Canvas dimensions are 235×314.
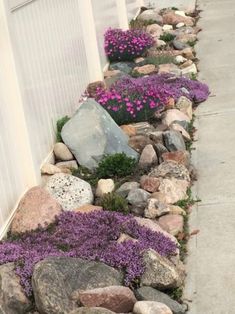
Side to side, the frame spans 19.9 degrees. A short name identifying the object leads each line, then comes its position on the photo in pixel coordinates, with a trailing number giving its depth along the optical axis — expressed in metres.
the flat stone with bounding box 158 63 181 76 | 10.45
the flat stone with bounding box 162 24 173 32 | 14.03
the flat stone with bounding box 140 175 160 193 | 6.28
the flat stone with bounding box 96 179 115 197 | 6.39
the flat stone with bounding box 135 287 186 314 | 4.46
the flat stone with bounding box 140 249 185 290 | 4.65
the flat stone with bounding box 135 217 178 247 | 5.36
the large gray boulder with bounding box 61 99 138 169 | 7.20
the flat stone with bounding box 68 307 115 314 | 3.91
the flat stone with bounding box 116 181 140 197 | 6.32
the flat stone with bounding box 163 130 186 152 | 7.21
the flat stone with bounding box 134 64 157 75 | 10.59
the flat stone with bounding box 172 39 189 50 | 12.27
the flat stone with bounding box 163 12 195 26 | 14.55
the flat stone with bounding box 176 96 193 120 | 8.66
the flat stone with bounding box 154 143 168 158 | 7.13
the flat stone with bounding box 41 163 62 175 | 6.73
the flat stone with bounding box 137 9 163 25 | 14.77
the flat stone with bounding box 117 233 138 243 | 5.12
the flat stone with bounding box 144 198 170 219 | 5.82
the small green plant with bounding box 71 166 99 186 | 6.89
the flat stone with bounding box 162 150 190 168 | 6.84
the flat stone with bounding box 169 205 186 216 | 5.91
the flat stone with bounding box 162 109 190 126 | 8.18
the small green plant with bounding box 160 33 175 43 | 13.03
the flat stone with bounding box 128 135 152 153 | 7.42
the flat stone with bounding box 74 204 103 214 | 5.87
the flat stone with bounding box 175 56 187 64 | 11.22
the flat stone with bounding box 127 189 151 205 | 6.05
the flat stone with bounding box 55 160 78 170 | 7.12
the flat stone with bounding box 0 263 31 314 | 4.43
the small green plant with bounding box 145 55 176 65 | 11.05
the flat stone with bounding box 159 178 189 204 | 6.18
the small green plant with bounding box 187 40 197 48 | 12.66
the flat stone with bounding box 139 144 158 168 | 6.97
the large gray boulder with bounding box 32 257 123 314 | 4.27
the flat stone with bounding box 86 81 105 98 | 9.16
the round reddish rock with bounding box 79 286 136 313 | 4.25
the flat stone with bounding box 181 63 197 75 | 10.61
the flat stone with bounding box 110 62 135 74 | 11.07
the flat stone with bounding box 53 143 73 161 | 7.25
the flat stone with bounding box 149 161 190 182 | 6.56
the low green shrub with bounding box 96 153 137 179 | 6.86
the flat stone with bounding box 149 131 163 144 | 7.43
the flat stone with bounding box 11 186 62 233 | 5.57
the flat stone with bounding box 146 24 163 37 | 13.47
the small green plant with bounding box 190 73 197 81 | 10.27
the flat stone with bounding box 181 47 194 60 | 11.66
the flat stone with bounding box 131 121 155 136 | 8.03
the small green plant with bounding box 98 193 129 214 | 5.93
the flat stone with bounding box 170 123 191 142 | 7.73
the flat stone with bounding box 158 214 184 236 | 5.60
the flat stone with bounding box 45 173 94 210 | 6.18
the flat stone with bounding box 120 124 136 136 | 7.98
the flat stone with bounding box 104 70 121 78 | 10.52
